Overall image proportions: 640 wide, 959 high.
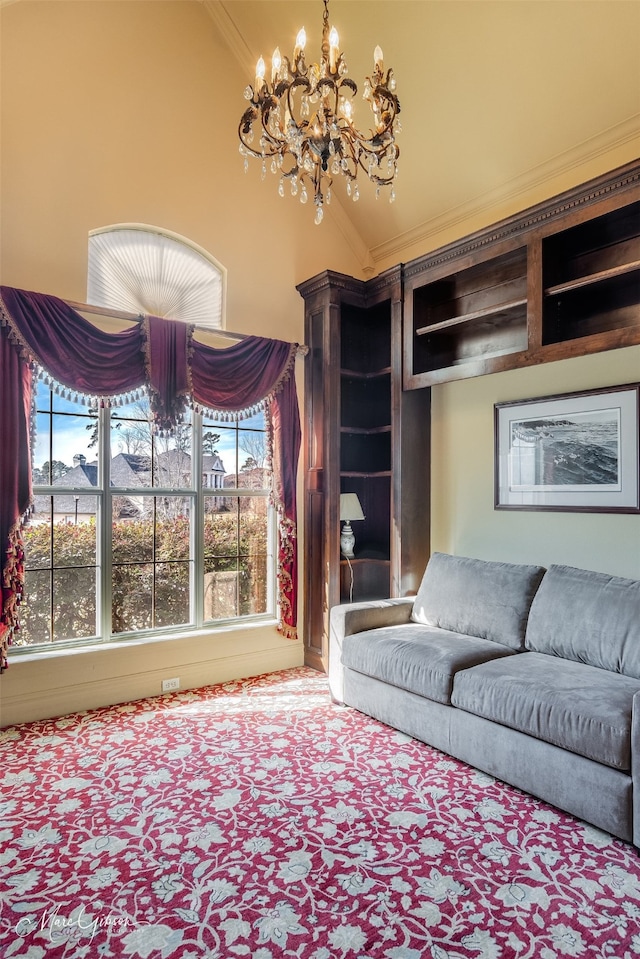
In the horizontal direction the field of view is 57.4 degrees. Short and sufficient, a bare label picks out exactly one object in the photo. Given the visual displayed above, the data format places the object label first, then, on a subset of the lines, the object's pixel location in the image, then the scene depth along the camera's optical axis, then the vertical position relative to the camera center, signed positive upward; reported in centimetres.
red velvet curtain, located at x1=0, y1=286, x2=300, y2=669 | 335 +68
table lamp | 440 -25
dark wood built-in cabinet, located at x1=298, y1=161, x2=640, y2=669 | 332 +98
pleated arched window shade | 387 +145
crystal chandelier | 226 +147
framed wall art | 333 +18
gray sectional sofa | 241 -96
